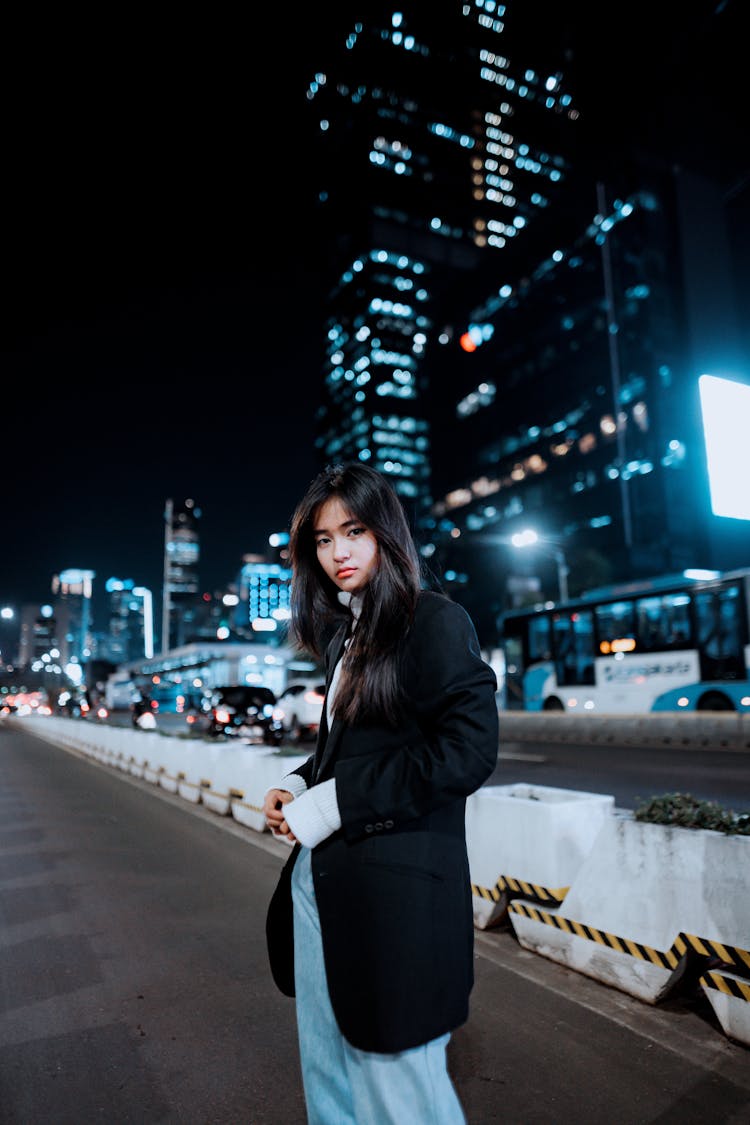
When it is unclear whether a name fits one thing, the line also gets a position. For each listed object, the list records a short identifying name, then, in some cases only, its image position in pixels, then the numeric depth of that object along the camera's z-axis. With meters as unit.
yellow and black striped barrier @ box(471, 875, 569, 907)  4.38
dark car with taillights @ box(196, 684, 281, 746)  18.39
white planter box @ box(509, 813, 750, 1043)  3.30
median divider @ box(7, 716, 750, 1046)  3.31
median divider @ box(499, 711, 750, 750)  16.92
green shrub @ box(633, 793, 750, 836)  3.60
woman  1.56
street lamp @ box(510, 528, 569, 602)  25.34
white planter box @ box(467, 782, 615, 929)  4.45
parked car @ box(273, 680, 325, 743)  24.89
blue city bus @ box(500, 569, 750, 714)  17.73
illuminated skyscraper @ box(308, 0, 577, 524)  146.12
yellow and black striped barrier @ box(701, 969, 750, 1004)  3.19
